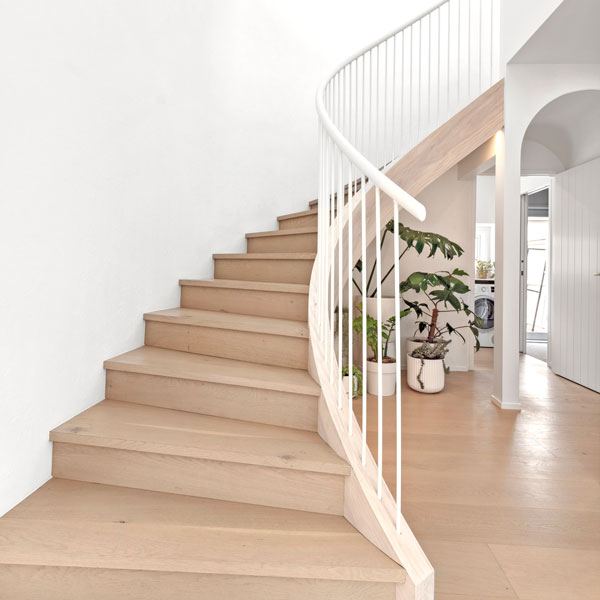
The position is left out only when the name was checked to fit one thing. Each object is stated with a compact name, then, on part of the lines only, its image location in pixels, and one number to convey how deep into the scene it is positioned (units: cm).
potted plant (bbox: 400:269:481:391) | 306
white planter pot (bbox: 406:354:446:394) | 321
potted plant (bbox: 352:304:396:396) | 303
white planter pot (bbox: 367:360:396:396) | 304
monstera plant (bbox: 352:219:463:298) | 302
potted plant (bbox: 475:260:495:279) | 571
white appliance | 552
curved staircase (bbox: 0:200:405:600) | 106
